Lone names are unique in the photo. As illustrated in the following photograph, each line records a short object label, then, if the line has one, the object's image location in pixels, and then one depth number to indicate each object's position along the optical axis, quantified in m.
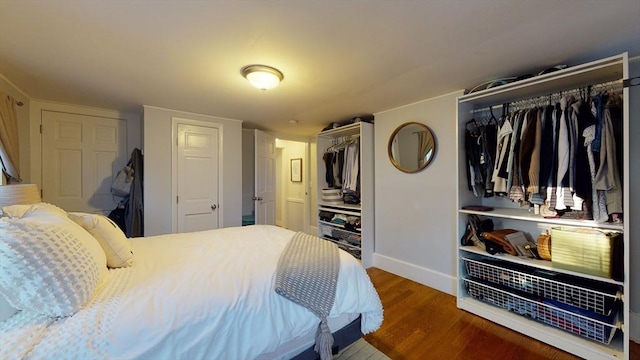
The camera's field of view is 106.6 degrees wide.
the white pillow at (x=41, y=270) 0.84
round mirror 2.70
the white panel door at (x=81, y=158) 2.70
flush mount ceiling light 1.87
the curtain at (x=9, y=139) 1.91
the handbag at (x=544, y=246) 1.81
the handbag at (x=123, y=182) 2.87
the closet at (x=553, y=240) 1.54
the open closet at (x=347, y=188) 3.24
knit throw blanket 1.24
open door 3.69
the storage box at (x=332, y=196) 3.77
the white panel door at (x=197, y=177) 3.08
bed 0.84
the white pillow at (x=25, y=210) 1.12
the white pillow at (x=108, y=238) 1.35
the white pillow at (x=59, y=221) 1.08
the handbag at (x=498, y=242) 1.98
